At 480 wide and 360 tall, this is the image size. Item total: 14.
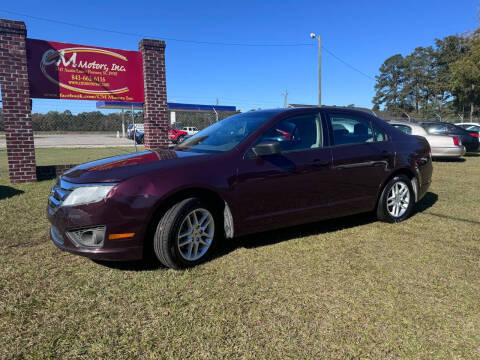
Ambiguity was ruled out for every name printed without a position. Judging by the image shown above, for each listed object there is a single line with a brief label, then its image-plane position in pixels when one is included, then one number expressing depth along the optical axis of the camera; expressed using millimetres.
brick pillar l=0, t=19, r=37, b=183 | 7160
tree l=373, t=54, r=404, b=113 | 78250
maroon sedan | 2820
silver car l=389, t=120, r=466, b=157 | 11203
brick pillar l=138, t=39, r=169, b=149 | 8805
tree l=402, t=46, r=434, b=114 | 71500
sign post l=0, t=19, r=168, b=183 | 7258
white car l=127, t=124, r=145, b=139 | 26947
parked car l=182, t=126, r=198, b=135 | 32125
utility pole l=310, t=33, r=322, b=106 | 26775
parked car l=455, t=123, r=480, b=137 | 15192
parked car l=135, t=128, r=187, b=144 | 29131
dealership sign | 7652
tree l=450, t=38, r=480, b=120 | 34375
